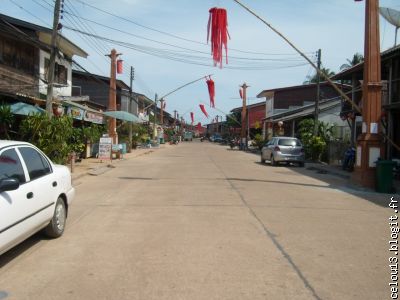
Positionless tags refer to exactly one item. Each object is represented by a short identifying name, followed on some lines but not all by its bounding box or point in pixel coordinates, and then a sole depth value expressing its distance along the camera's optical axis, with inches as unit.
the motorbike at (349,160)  986.7
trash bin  649.6
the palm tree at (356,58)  2372.4
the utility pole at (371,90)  699.4
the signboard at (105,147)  1082.1
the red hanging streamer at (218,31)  606.9
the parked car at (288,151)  1122.7
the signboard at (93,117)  1184.7
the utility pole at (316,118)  1332.4
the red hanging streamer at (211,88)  1718.8
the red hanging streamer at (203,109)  3011.3
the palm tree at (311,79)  2756.4
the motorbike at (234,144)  2620.1
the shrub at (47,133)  733.9
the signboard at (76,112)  1042.0
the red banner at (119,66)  1531.3
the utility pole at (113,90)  1353.3
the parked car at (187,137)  5293.3
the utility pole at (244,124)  2586.1
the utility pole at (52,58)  765.3
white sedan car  243.1
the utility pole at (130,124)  1725.0
